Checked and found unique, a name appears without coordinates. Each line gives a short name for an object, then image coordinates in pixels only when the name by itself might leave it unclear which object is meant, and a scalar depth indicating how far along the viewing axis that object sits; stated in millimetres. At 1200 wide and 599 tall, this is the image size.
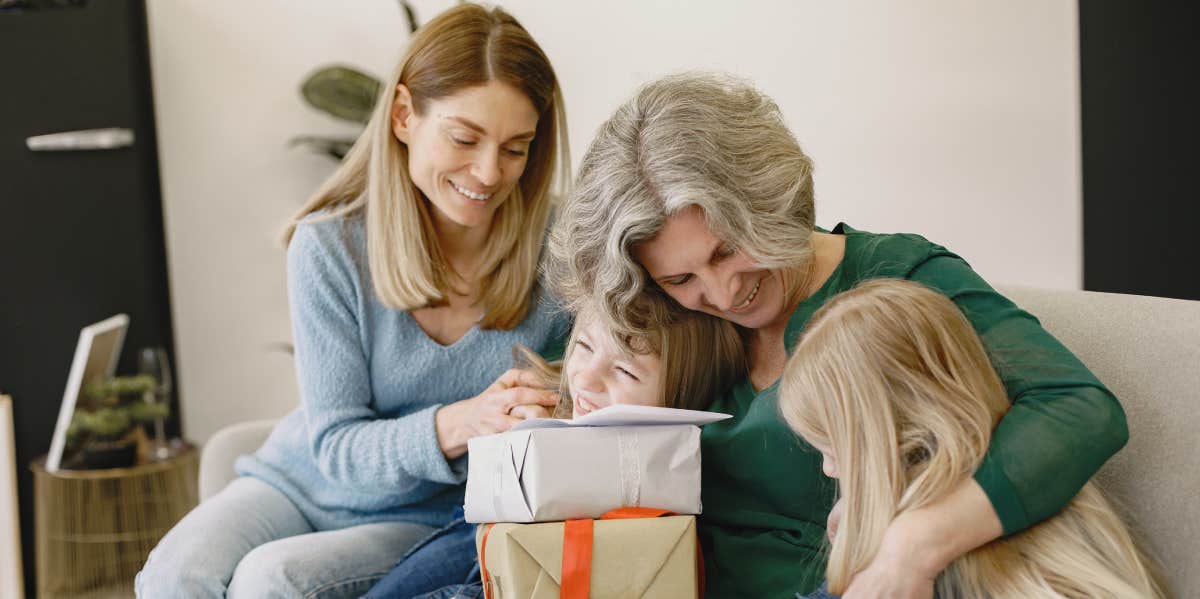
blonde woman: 1923
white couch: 1392
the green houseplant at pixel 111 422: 3305
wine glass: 3512
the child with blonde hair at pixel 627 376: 1709
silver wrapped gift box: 1490
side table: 3383
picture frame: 3234
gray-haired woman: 1265
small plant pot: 3324
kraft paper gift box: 1448
